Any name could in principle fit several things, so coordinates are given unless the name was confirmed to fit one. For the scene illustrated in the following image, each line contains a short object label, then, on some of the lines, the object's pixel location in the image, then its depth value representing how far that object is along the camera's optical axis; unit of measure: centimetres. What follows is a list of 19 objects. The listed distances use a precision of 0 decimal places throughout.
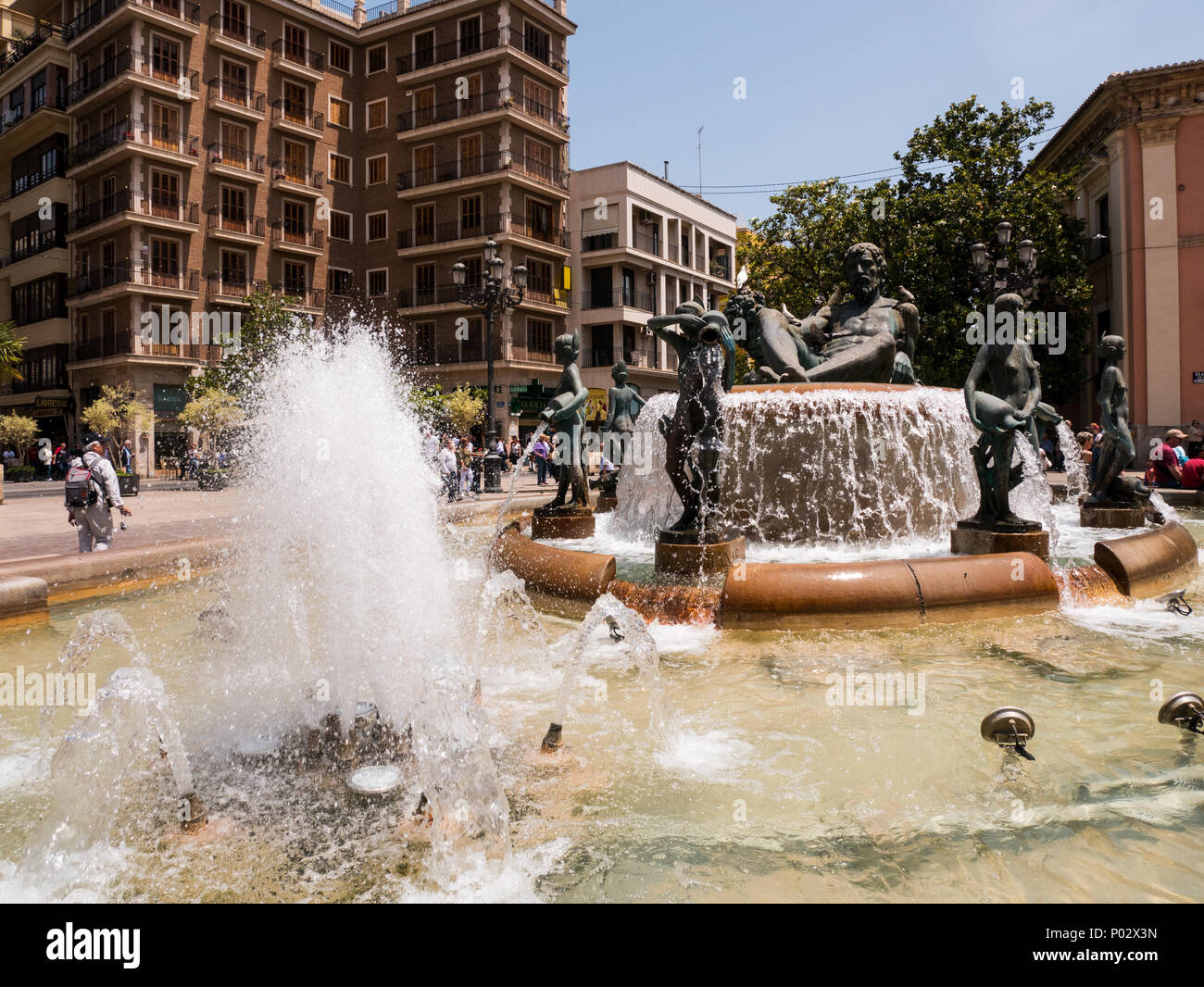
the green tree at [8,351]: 2431
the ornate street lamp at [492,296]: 2094
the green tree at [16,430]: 3271
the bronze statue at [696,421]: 636
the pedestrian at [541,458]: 2162
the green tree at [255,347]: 2734
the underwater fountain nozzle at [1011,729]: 314
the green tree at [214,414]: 2484
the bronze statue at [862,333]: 916
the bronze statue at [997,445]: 675
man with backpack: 878
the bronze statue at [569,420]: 854
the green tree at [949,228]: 2528
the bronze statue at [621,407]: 1373
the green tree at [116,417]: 2769
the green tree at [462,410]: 2836
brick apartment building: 3416
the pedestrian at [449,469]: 1800
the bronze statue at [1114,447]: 944
